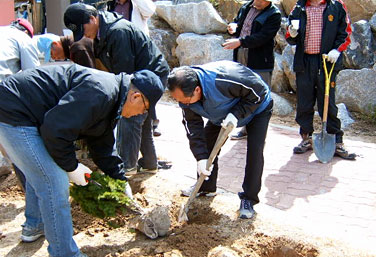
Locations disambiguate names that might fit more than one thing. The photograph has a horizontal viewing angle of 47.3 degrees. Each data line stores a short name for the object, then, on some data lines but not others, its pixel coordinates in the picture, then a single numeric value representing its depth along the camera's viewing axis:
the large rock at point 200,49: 8.57
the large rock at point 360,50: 7.20
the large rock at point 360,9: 7.65
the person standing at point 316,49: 4.96
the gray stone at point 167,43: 9.49
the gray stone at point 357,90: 6.72
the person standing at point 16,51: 3.69
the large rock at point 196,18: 9.08
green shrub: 3.13
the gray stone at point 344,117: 6.44
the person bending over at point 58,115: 2.53
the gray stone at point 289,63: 7.51
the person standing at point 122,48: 3.92
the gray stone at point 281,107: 7.11
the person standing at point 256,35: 5.23
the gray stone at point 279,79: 7.72
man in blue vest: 3.26
